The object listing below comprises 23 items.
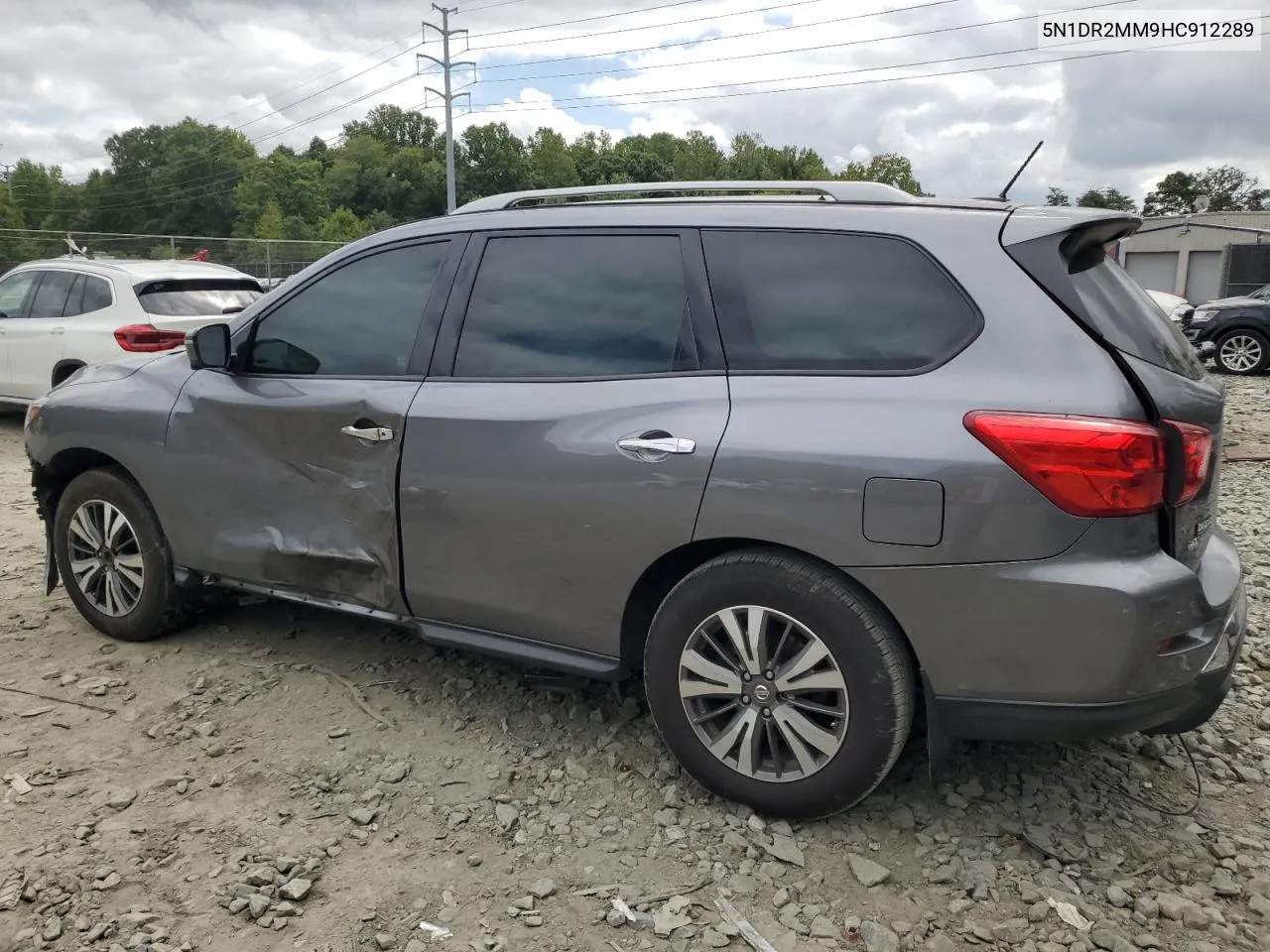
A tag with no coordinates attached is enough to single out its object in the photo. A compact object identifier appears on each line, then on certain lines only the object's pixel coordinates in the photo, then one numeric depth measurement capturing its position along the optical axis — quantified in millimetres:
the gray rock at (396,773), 3070
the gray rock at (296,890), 2516
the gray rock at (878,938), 2334
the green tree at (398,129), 116562
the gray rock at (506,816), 2836
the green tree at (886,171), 90631
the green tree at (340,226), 61712
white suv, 8188
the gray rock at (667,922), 2400
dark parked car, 14562
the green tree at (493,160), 102750
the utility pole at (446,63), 47075
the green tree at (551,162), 104531
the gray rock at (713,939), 2350
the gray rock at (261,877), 2568
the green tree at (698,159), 107812
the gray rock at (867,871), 2564
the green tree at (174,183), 92188
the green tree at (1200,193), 72750
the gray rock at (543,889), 2535
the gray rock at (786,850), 2646
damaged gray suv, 2355
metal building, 42312
